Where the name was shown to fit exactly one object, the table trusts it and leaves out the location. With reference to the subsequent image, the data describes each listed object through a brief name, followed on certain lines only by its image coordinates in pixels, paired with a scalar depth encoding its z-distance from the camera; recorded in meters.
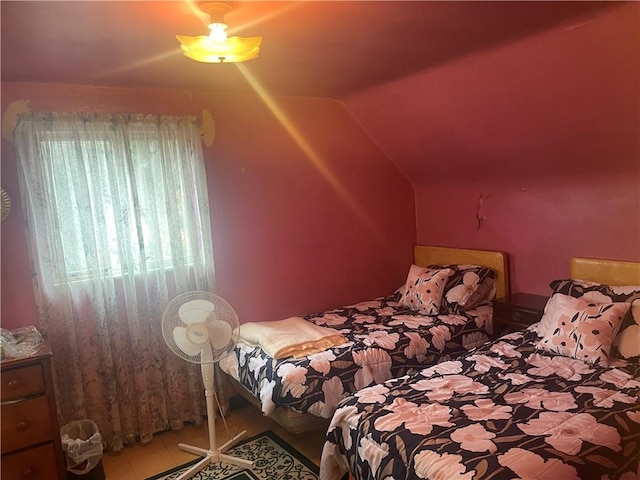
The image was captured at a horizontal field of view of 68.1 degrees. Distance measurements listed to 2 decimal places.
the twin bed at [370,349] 2.66
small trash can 2.61
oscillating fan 2.66
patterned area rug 2.67
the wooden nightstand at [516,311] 3.23
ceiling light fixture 1.81
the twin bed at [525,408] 1.77
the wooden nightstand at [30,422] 2.27
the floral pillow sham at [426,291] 3.56
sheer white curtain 2.78
